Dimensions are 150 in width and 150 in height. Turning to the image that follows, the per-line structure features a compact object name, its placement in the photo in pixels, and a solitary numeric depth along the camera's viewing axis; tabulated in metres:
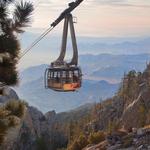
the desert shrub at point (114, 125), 78.43
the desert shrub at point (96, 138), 63.34
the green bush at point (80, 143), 66.50
